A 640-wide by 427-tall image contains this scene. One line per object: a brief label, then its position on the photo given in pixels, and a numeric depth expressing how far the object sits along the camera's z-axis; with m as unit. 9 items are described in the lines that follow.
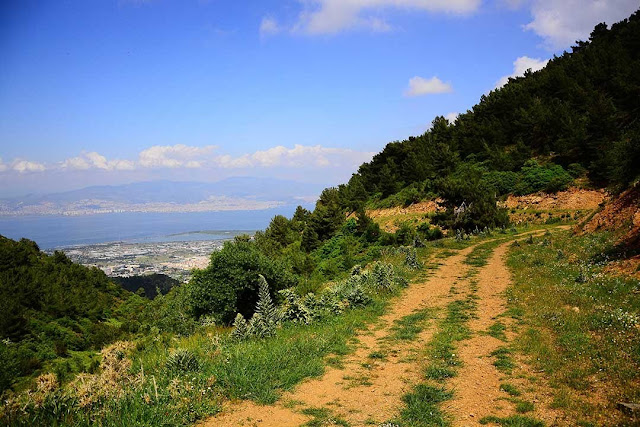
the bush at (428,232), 36.19
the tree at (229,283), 22.19
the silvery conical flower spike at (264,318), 10.91
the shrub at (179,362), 7.90
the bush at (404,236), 33.34
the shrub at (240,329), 10.70
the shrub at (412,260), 21.38
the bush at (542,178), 36.72
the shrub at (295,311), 12.45
